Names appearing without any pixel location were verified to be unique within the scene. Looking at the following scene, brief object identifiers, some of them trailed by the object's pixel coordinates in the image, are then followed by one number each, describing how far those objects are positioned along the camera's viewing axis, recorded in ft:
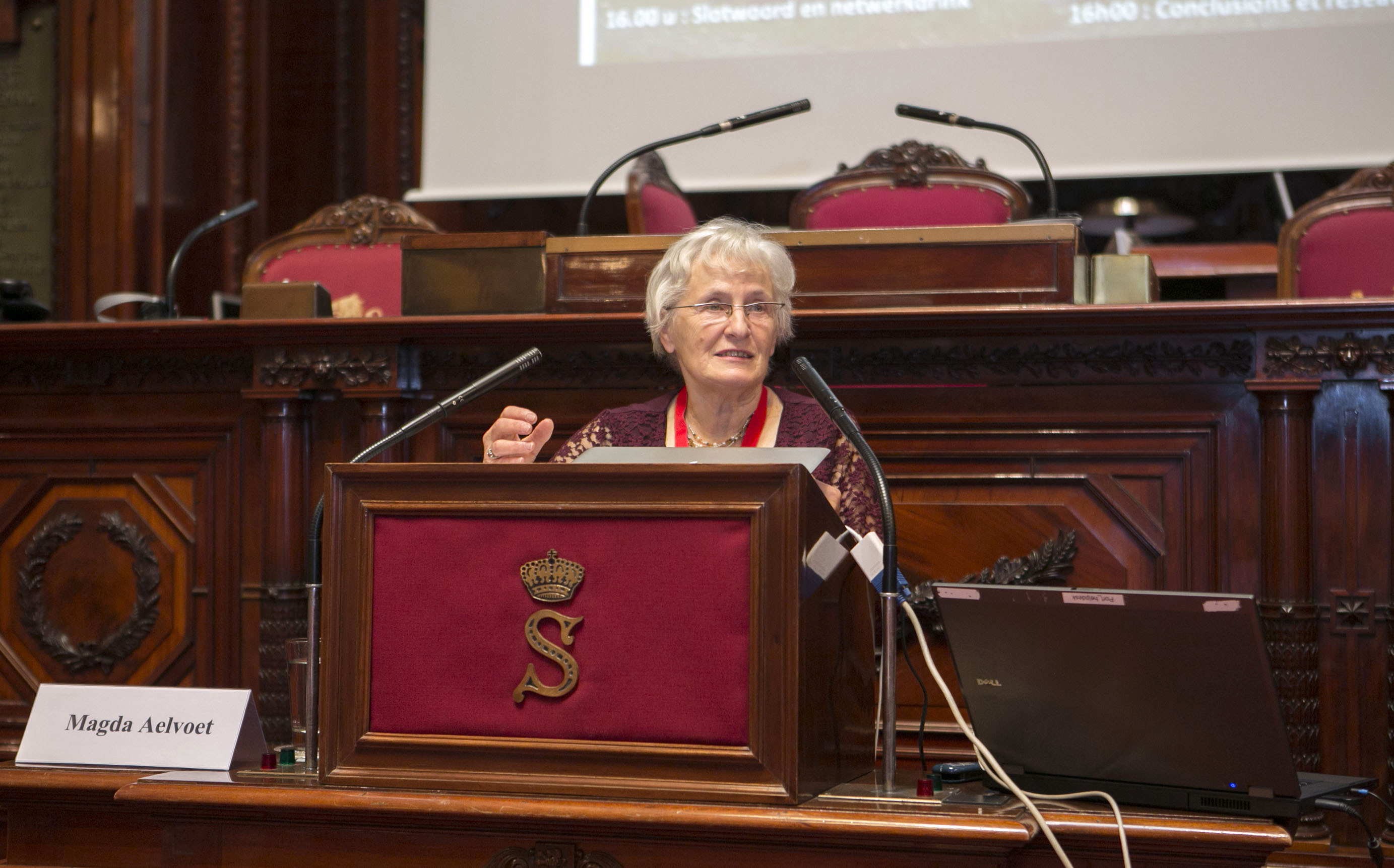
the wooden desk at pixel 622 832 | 12.81
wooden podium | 13.03
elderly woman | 15.57
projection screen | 25.54
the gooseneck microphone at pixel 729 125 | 17.10
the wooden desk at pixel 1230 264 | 24.55
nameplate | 13.81
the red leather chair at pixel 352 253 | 19.35
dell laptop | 12.88
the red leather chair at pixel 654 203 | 18.12
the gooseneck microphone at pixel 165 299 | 17.95
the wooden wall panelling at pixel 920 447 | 15.59
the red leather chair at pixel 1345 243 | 17.35
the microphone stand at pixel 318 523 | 13.87
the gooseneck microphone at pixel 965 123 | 17.13
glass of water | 14.10
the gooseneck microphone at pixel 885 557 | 13.42
